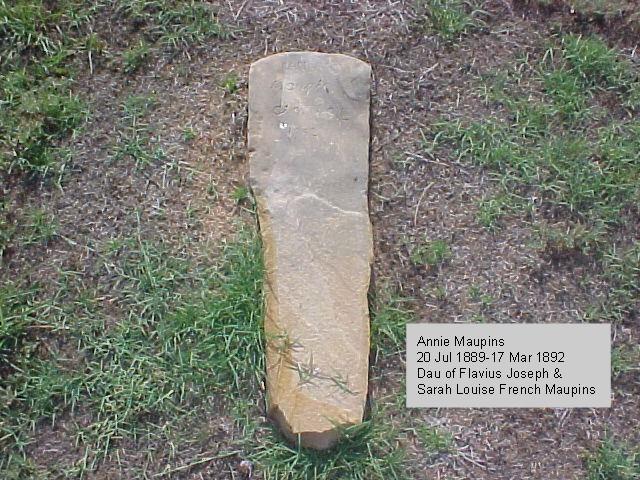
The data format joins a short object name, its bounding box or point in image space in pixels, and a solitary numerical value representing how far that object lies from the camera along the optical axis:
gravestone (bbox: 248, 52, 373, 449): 2.34
